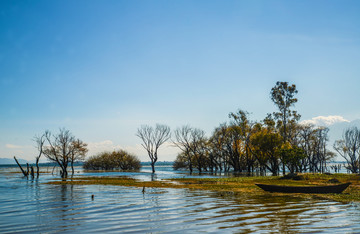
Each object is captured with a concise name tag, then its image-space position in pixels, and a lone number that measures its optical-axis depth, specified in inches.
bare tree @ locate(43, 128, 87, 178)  2591.0
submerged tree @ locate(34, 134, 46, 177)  2455.8
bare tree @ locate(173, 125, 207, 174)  3483.8
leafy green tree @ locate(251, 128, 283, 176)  2517.2
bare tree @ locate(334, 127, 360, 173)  2918.3
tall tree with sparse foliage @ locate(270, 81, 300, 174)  2573.8
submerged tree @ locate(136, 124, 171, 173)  3348.9
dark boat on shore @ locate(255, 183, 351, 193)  950.4
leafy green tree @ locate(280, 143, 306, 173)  2015.6
